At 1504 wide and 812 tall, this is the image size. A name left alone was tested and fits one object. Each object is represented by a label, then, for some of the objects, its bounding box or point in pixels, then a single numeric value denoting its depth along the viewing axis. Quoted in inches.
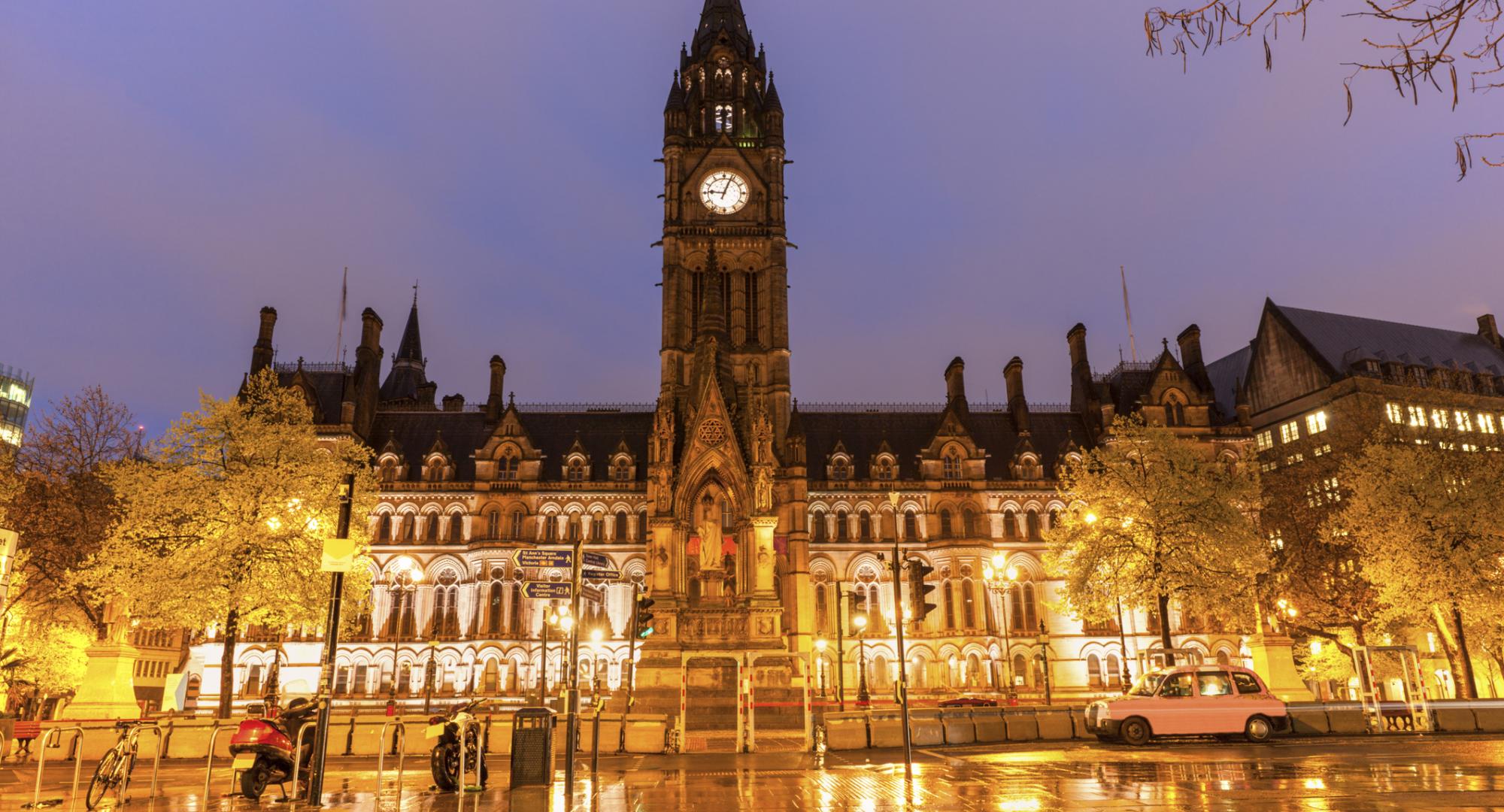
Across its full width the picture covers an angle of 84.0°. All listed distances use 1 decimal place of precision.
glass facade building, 3875.0
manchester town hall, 2021.4
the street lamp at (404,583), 2142.0
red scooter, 572.7
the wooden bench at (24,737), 831.7
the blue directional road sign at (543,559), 627.8
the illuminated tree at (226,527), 1101.7
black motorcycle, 581.6
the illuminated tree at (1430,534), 1205.7
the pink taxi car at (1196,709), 856.3
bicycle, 542.0
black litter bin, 587.8
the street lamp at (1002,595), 1989.4
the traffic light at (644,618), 796.0
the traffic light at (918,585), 786.2
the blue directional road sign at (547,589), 650.2
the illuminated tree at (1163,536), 1286.9
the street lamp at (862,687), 1562.5
